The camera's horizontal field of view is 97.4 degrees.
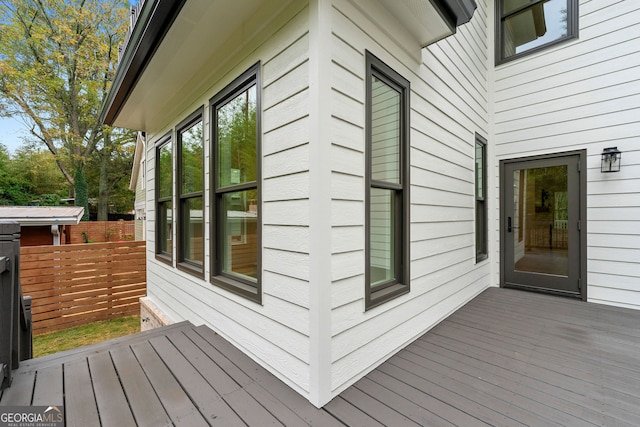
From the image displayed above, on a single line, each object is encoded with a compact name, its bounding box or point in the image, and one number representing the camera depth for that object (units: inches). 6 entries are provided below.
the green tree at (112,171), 703.1
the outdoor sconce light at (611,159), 128.8
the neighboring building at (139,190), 438.6
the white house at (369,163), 67.0
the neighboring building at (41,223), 293.6
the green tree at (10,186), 645.9
